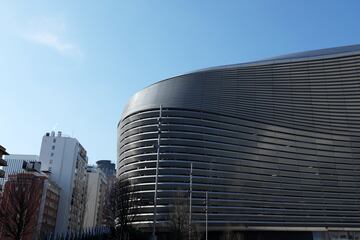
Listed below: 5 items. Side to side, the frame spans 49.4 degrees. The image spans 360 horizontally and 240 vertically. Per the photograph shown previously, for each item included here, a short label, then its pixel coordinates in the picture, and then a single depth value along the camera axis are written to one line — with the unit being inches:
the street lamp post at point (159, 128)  1399.1
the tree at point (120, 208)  2208.4
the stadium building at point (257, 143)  4261.8
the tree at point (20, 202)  1729.5
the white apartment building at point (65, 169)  4343.0
